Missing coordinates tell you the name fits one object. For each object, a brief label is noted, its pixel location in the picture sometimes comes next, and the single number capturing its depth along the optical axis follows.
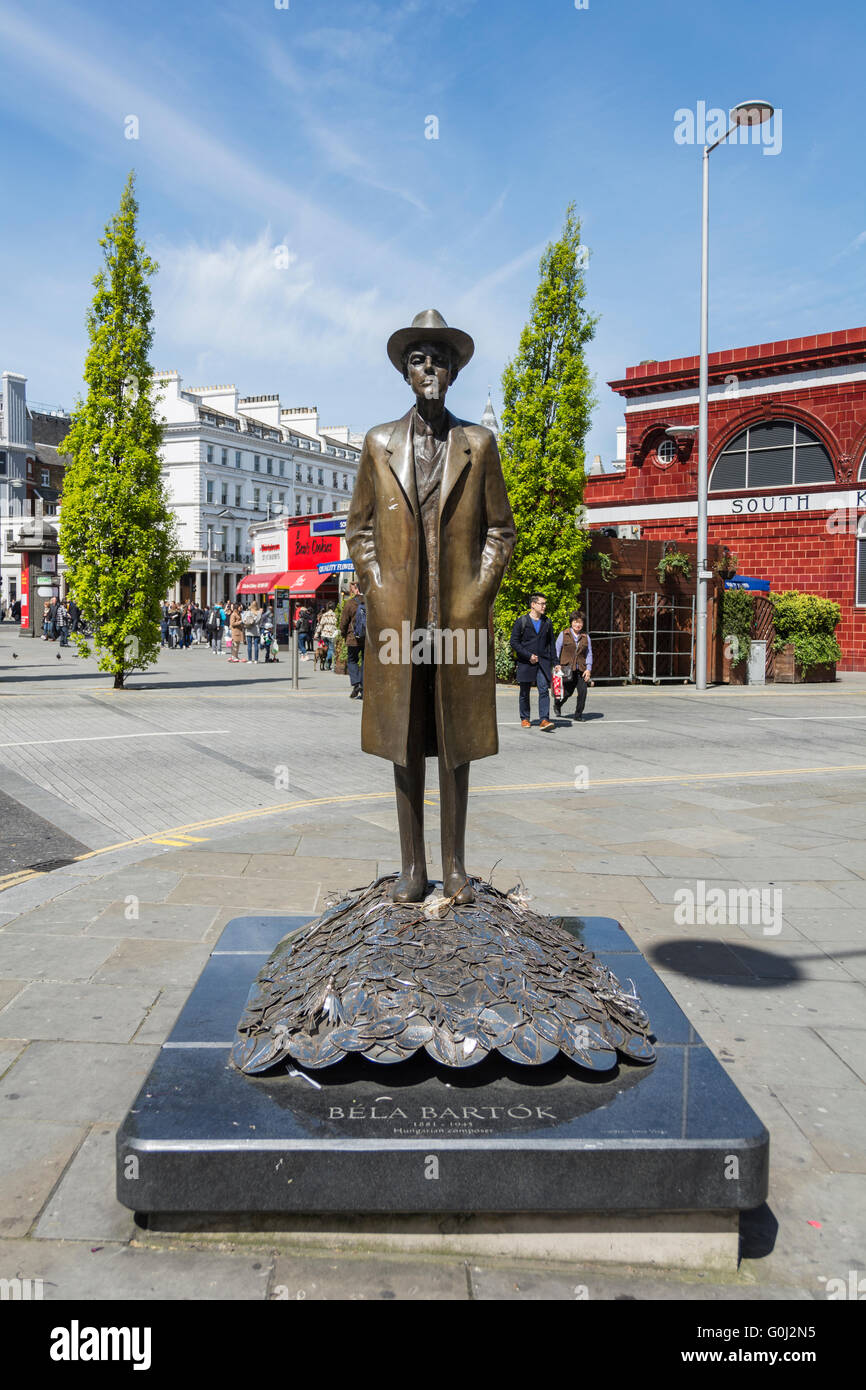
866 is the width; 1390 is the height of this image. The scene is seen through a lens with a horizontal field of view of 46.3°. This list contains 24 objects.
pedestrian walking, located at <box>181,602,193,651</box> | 43.16
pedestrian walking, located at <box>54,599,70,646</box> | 37.90
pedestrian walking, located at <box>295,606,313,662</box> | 36.94
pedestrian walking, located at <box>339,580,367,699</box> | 16.91
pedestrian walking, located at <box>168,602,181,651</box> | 42.91
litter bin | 24.59
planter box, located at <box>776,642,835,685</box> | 25.19
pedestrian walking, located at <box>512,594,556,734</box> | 14.18
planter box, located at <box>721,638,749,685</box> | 24.59
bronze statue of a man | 3.69
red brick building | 28.16
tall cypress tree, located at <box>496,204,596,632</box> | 21.47
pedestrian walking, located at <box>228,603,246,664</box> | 33.38
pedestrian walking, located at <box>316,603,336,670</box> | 27.98
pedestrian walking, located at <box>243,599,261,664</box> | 32.25
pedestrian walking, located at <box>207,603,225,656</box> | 40.31
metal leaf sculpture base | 3.08
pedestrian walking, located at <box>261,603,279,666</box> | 32.78
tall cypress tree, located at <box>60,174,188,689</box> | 19.08
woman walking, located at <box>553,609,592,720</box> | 15.41
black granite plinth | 2.73
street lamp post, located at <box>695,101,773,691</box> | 21.62
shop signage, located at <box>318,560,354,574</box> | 27.56
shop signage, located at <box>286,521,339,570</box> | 29.25
